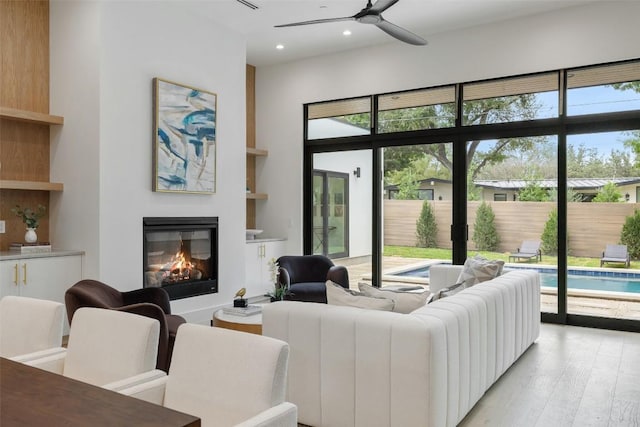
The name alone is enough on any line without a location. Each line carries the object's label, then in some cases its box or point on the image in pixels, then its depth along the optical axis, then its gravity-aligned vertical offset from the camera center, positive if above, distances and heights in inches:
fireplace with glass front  209.0 -17.8
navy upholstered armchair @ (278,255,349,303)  225.0 -29.4
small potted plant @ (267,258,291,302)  181.9 -27.6
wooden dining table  50.3 -20.4
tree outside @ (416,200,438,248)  256.5 -7.1
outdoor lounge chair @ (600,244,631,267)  212.2 -17.8
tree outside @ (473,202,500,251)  240.1 -8.2
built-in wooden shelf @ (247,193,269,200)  288.7 +10.1
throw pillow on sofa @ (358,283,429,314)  116.7 -19.8
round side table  156.3 -33.9
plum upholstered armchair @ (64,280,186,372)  135.9 -26.8
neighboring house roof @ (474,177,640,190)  213.3 +13.2
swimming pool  211.8 -28.9
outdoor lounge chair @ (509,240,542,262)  229.0 -17.4
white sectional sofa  97.3 -30.2
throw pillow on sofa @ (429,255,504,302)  161.6 -19.4
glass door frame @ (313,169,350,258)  290.8 +2.0
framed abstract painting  207.5 +32.1
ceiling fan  166.9 +66.9
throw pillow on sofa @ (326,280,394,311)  114.3 -19.9
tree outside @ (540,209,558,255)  224.7 -10.3
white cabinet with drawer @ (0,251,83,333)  167.3 -20.5
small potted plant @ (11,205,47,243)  185.0 -2.1
